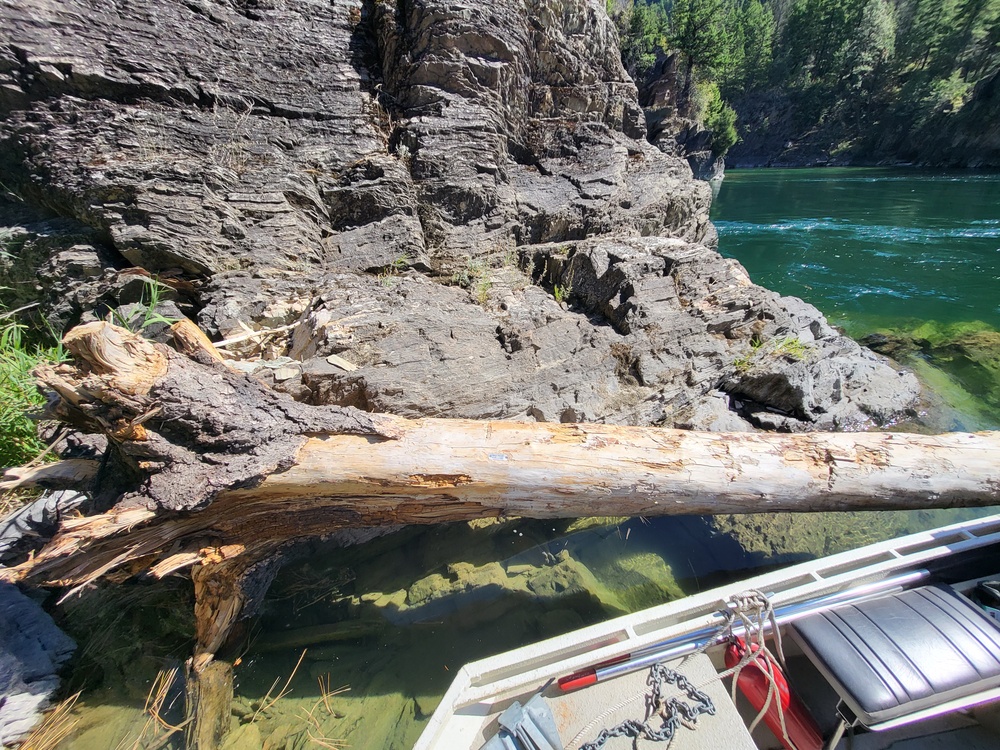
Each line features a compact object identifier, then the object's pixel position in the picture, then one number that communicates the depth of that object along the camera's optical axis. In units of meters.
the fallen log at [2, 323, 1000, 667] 2.28
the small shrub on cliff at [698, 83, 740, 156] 35.44
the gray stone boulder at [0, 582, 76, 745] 2.51
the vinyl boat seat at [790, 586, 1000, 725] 2.03
